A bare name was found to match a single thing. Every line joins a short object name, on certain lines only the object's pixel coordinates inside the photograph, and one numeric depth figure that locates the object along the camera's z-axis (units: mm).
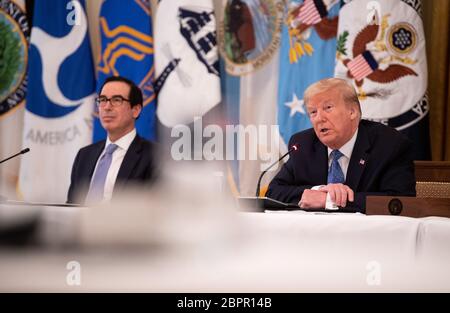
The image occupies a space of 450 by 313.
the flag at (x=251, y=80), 8367
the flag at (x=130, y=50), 8086
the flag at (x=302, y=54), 7941
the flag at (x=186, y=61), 8008
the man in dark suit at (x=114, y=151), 5316
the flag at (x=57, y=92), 8305
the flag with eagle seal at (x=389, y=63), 7336
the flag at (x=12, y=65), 8492
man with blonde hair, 4805
